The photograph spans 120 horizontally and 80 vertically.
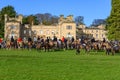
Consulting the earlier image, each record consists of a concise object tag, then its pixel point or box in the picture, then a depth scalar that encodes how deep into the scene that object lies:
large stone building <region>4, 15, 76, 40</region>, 140.38
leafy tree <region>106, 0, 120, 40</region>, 68.75
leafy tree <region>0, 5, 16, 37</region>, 152.68
